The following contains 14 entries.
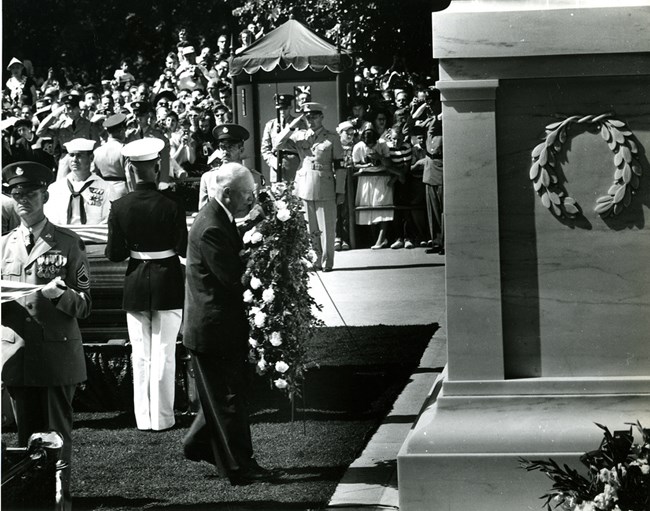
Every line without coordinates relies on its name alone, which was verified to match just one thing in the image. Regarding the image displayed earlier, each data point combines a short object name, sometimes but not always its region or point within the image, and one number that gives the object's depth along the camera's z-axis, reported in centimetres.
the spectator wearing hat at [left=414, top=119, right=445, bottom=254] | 1714
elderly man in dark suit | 720
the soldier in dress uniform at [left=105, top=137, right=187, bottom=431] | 849
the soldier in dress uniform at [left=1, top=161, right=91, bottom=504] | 675
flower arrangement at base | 436
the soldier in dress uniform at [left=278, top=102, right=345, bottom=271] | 1611
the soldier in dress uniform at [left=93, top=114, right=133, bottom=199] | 1268
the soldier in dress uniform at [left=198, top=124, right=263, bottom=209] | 1173
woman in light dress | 1789
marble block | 558
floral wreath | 770
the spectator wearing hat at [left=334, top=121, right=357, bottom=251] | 1833
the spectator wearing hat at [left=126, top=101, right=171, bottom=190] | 1487
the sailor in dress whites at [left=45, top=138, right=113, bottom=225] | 1083
